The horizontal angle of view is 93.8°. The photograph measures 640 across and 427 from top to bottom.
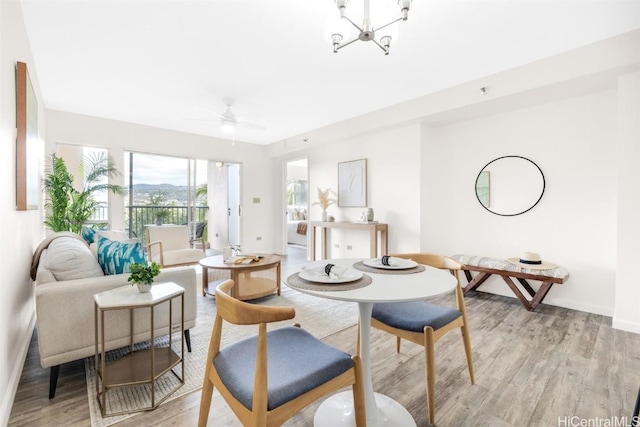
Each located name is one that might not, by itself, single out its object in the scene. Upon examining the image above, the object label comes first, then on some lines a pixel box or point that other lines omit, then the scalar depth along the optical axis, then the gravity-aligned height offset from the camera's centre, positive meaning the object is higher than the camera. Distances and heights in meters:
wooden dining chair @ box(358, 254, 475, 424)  1.50 -0.62
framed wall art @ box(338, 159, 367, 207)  4.96 +0.47
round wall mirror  3.46 +0.32
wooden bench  3.01 -0.67
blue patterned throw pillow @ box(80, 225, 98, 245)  3.10 -0.26
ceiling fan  3.99 +1.26
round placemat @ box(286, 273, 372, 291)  1.27 -0.33
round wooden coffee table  3.18 -0.82
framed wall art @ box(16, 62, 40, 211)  1.93 +0.48
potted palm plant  3.79 +0.23
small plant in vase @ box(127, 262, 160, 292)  1.74 -0.38
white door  6.61 +0.20
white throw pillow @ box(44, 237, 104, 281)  1.83 -0.33
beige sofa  1.68 -0.60
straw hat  3.12 -0.56
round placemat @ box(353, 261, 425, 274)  1.59 -0.32
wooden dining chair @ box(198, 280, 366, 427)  1.00 -0.61
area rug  1.67 -1.06
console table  4.40 -0.27
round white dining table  1.20 -0.47
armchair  4.39 -0.56
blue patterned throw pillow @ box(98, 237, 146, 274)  2.08 -0.32
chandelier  1.65 +1.12
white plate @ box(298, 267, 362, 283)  1.34 -0.31
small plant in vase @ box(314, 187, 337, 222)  5.47 +0.20
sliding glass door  5.33 +0.35
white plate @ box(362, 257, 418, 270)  1.64 -0.30
